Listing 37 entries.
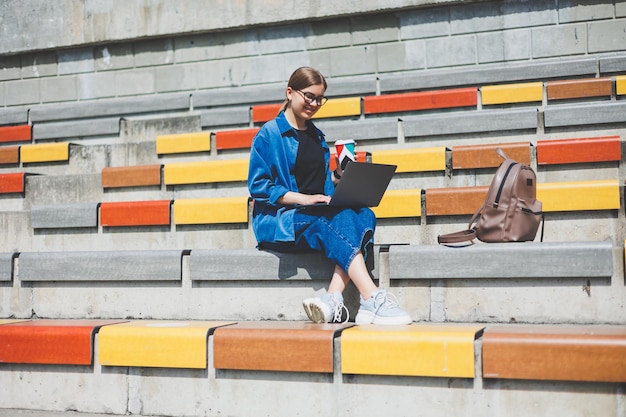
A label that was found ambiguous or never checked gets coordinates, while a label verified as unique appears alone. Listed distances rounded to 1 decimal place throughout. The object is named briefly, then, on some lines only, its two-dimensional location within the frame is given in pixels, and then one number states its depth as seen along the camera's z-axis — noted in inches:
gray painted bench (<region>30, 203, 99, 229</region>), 167.5
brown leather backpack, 127.0
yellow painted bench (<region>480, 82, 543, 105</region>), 222.1
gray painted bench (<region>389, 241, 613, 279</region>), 114.1
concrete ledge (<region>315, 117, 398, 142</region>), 203.9
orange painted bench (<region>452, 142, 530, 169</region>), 168.4
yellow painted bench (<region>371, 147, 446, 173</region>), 172.6
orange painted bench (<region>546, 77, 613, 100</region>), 211.6
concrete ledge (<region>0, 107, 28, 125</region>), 308.7
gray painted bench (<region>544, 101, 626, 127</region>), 185.6
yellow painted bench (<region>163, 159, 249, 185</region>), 185.0
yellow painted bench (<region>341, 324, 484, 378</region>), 99.7
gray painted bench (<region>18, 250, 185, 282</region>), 137.3
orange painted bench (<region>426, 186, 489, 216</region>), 145.9
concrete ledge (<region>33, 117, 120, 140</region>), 266.8
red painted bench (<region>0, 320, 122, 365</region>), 120.1
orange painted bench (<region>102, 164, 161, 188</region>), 191.3
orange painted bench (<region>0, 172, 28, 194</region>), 199.5
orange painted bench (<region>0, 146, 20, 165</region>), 239.3
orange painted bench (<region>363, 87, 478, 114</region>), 227.0
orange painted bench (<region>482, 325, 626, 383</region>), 92.7
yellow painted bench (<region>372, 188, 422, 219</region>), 150.1
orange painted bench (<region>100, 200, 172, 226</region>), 163.3
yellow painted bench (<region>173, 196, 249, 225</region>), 157.2
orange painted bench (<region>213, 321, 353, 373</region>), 106.0
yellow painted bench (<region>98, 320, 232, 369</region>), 113.3
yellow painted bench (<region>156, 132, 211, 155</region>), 218.7
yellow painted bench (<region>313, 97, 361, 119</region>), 236.2
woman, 120.0
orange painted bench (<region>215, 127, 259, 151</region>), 210.8
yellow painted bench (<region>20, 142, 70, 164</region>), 229.1
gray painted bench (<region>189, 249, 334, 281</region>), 129.9
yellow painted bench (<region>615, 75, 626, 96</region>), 208.2
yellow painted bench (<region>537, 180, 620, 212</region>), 138.8
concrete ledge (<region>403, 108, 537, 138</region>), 191.8
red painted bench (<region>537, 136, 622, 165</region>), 162.6
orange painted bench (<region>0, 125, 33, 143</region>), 273.7
